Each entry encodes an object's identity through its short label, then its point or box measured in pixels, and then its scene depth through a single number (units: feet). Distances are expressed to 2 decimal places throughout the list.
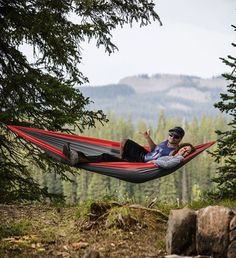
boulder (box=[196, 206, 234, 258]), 18.42
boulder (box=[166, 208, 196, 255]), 19.12
